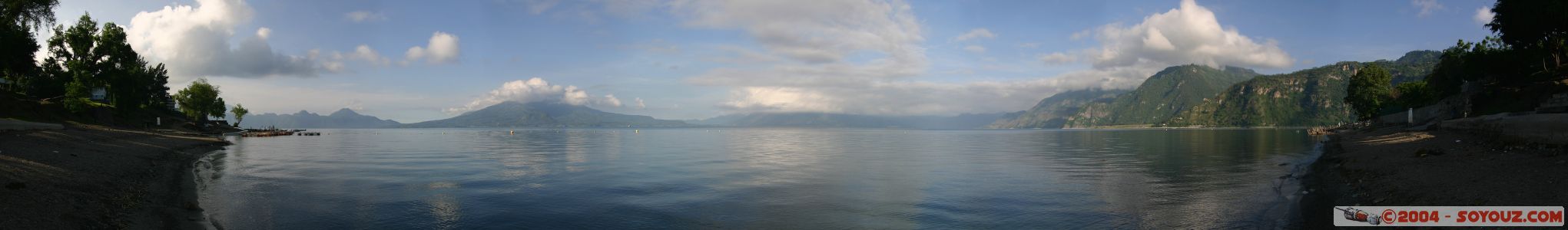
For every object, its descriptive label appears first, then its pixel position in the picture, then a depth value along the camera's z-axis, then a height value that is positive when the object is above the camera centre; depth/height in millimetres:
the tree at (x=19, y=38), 58594 +10690
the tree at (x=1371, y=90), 136625 +7542
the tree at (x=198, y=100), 157750 +7559
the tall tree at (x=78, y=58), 103188 +12684
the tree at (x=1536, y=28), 61688 +10018
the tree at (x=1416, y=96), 117375 +5548
